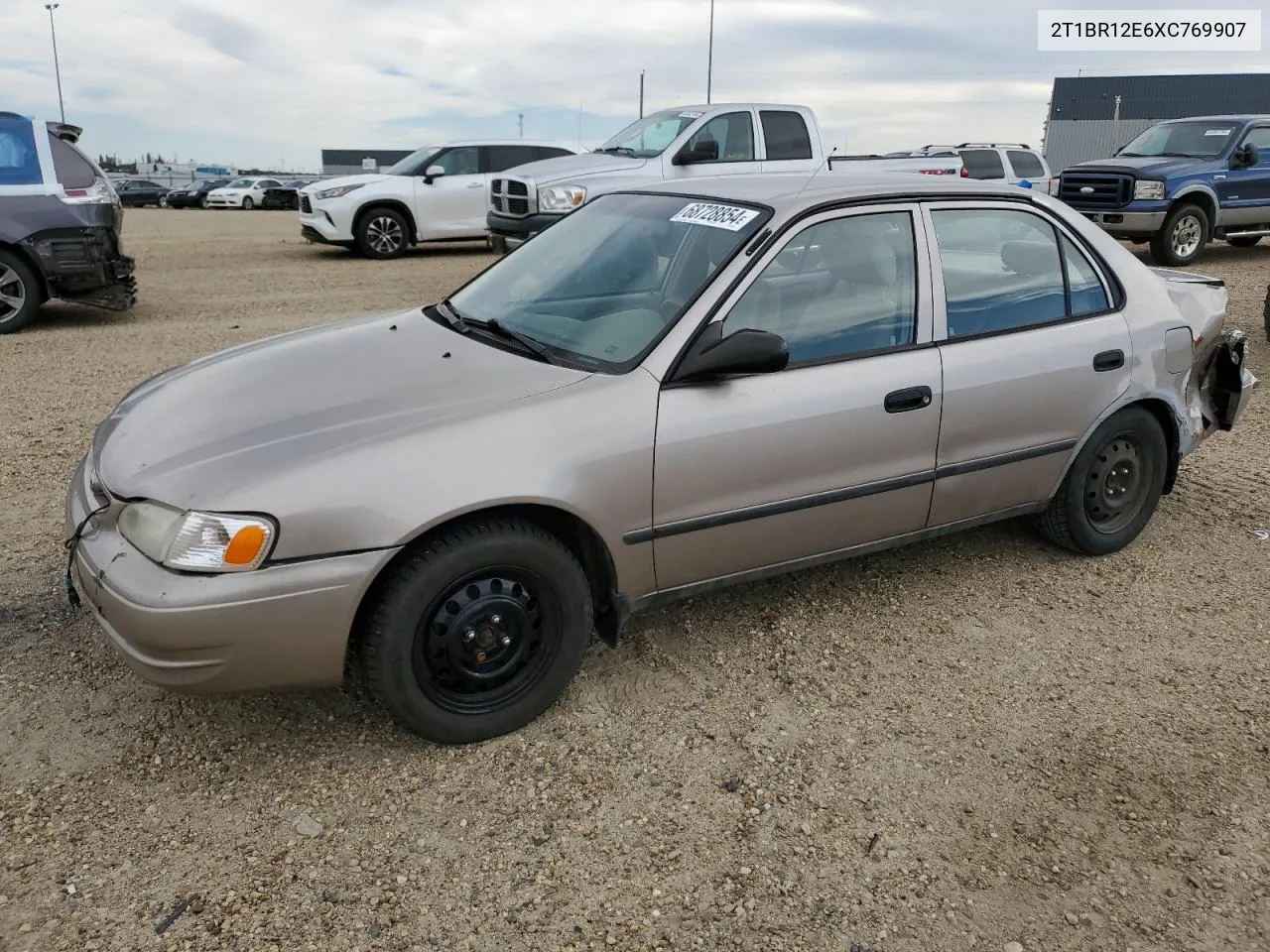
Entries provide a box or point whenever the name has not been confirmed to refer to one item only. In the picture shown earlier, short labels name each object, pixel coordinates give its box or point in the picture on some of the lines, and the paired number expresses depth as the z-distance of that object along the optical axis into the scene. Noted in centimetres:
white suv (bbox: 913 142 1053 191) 1689
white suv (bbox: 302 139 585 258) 1523
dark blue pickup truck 1299
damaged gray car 858
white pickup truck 1084
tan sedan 262
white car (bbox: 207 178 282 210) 3759
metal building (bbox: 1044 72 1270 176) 4681
